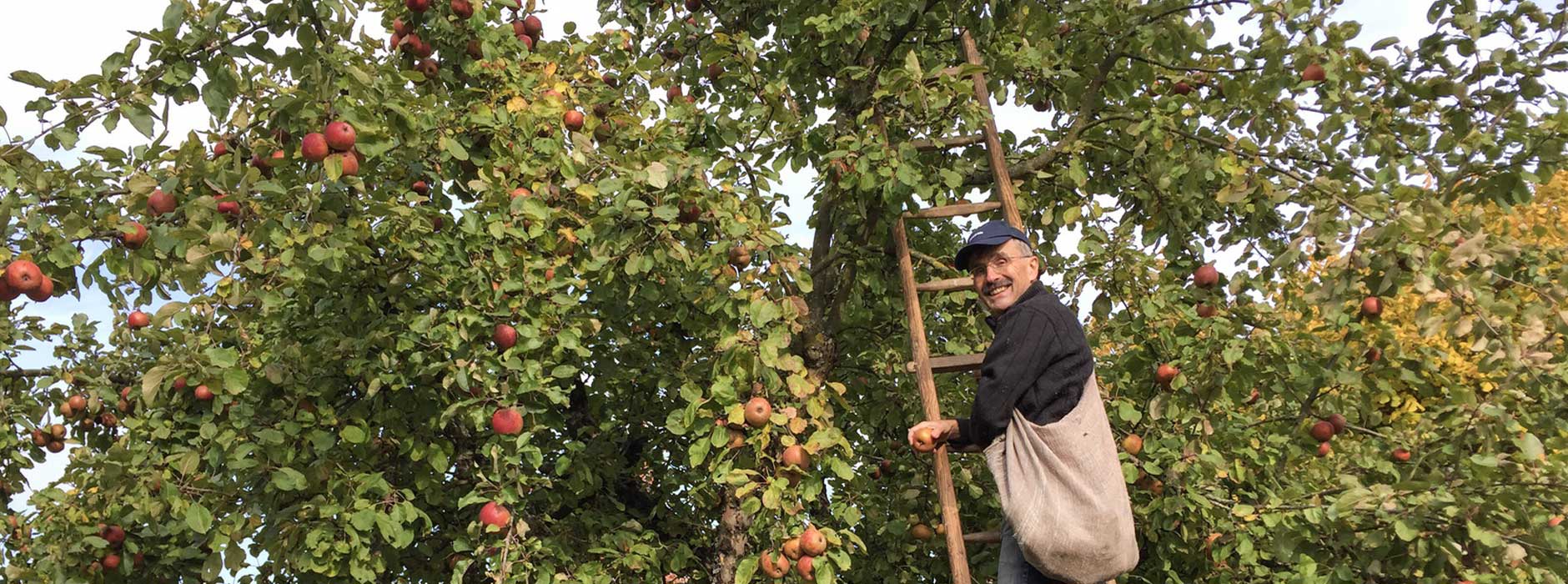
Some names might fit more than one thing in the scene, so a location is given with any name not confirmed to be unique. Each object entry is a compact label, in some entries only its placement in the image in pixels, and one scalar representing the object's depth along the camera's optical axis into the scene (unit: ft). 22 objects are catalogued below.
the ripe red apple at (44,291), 12.12
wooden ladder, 14.16
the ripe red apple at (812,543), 13.98
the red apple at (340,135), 12.84
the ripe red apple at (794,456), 14.16
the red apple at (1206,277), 16.34
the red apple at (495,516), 15.11
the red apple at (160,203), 12.92
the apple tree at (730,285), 13.14
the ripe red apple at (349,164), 13.23
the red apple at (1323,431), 17.49
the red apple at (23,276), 11.81
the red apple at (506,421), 14.65
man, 10.55
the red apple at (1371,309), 15.38
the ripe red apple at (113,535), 17.88
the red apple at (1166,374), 16.02
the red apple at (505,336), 14.96
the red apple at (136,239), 12.41
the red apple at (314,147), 12.62
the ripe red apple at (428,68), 19.49
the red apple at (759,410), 14.11
